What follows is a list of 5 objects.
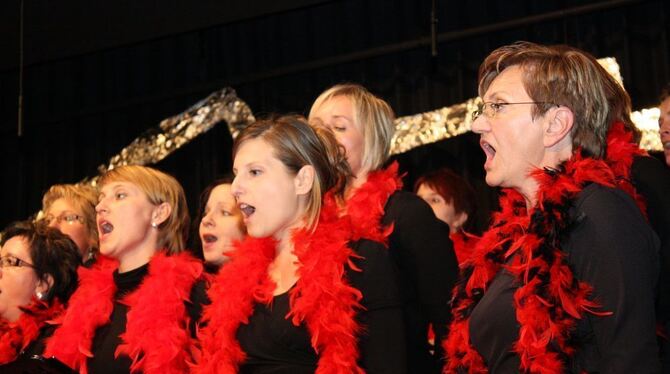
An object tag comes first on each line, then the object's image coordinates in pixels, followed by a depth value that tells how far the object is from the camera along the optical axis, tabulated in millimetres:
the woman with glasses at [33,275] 3076
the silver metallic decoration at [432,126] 3932
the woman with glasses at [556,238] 1574
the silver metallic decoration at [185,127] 4539
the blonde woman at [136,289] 2512
